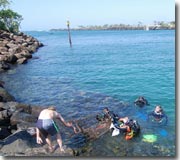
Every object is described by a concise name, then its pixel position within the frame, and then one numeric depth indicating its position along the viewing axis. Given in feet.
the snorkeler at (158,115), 26.01
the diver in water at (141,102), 30.48
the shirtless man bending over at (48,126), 19.62
